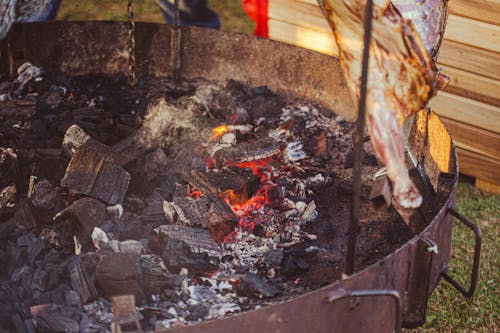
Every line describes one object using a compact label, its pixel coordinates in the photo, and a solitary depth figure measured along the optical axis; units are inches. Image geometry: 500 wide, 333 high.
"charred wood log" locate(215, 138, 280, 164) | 155.5
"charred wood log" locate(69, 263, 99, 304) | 115.7
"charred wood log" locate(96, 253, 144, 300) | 116.1
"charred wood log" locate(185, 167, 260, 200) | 144.8
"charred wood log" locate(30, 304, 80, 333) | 108.4
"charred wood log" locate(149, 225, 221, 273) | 125.6
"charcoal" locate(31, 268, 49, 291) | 117.5
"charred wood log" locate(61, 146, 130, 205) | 138.6
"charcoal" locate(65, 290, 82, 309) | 115.0
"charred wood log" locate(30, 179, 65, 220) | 137.2
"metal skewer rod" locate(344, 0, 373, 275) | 83.3
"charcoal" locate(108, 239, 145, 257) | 126.6
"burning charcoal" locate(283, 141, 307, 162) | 163.2
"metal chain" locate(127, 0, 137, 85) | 165.2
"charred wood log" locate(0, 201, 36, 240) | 129.2
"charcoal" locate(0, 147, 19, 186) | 143.9
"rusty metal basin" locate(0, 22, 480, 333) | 143.0
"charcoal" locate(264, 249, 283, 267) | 131.0
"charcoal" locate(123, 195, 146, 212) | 140.9
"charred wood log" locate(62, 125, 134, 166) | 147.6
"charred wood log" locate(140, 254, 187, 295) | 119.3
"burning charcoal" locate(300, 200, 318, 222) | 144.6
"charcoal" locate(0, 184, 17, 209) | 139.3
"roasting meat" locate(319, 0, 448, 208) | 103.5
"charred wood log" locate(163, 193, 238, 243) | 136.1
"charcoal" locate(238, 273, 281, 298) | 122.6
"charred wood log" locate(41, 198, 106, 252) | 128.7
